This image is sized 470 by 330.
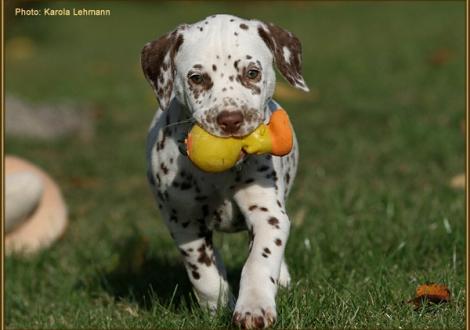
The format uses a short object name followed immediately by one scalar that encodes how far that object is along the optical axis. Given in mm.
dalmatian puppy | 9078
